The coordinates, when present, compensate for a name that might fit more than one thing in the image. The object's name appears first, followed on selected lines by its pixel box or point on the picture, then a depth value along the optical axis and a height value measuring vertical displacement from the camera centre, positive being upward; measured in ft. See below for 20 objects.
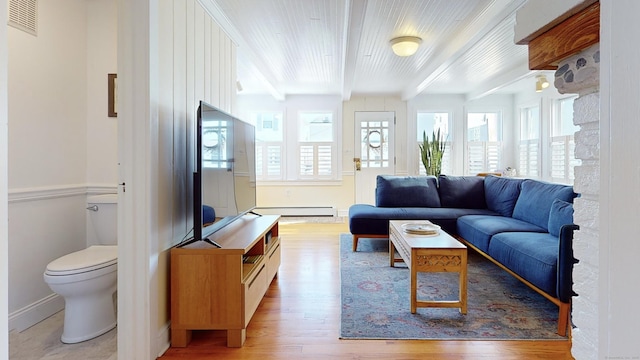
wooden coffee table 7.23 -1.98
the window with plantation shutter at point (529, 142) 17.84 +1.84
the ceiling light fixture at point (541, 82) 14.29 +4.07
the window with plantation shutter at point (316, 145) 20.39 +1.84
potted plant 19.51 +1.24
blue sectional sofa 6.65 -1.48
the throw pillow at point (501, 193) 12.09 -0.71
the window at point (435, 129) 20.75 +2.93
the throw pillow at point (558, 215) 7.95 -1.02
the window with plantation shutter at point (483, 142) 20.26 +2.04
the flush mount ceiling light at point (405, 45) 10.93 +4.39
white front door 20.71 +1.63
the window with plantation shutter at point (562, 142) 15.43 +1.59
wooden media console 5.97 -2.16
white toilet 5.91 -2.16
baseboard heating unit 20.13 -2.21
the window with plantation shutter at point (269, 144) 20.36 +1.90
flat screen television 6.13 +0.05
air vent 6.54 +3.29
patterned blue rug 6.48 -3.08
